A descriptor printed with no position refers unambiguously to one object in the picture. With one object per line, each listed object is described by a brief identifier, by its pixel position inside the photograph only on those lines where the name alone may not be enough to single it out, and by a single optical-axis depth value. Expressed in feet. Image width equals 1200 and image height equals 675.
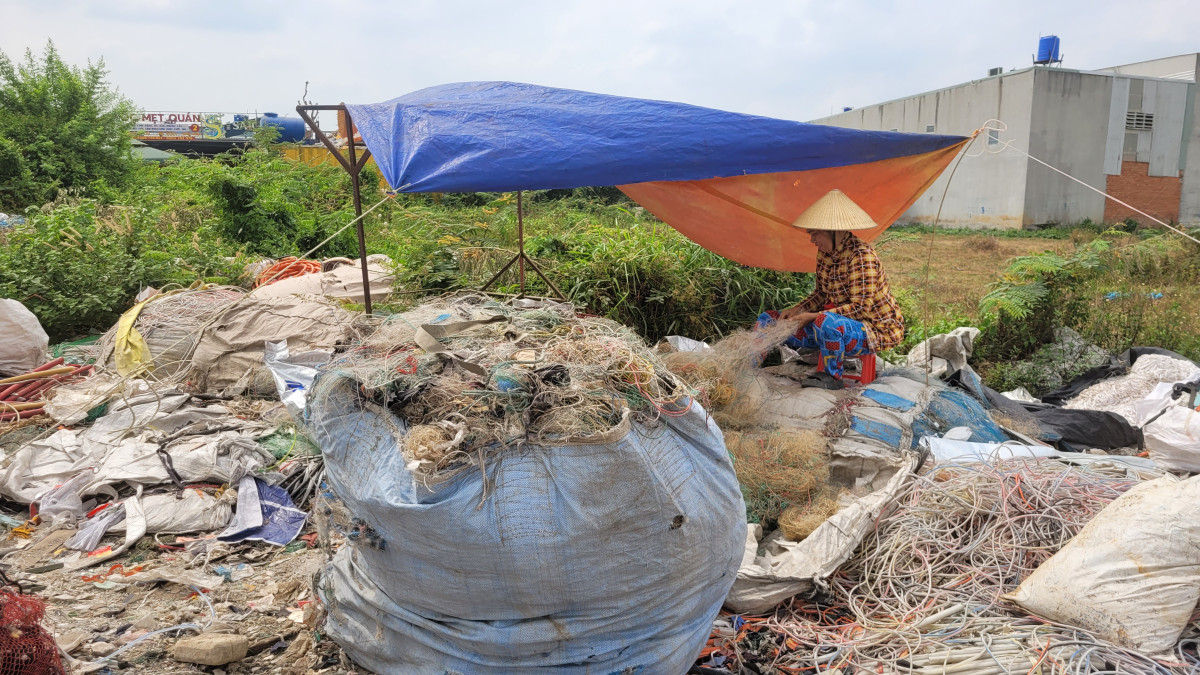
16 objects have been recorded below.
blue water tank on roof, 62.90
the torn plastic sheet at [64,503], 11.89
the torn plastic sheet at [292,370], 13.40
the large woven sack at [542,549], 7.07
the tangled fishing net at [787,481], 10.89
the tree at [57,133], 39.60
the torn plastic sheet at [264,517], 11.47
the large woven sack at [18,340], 17.10
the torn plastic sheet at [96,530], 11.16
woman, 15.12
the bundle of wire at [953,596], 8.11
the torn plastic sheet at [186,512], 11.56
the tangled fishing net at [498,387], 7.19
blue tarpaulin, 12.03
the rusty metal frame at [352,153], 13.35
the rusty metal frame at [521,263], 18.06
